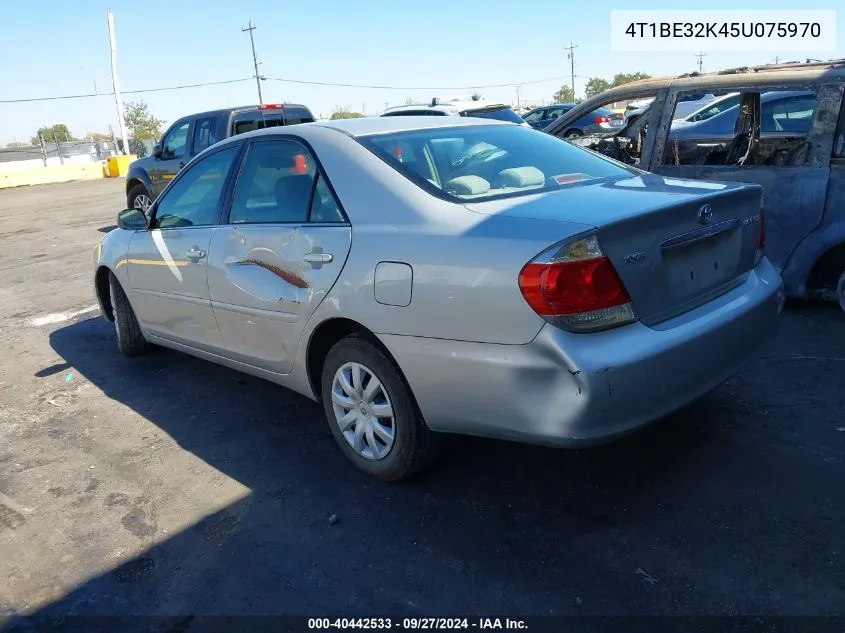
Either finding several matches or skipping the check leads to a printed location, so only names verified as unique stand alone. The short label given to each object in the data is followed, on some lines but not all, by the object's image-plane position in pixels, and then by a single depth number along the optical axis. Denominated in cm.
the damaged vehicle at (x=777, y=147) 489
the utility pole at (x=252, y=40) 6175
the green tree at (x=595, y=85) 8122
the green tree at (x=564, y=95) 8025
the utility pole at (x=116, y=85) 3288
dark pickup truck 1074
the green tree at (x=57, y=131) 8627
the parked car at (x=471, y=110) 1353
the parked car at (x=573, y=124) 702
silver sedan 261
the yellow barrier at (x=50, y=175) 2839
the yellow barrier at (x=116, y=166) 3036
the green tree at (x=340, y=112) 7386
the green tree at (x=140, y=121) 7812
